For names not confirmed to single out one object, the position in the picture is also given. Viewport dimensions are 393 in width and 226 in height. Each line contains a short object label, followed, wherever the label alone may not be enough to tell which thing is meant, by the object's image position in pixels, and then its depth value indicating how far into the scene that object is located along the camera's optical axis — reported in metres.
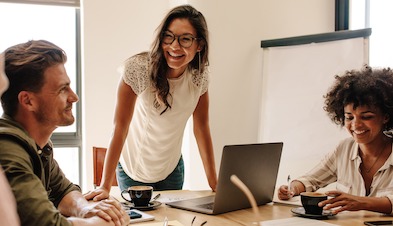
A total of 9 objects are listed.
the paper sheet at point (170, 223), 1.33
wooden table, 1.39
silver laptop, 1.48
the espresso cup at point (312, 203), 1.46
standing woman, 1.88
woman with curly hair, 1.74
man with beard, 1.02
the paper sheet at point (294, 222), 1.34
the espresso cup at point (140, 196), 1.57
